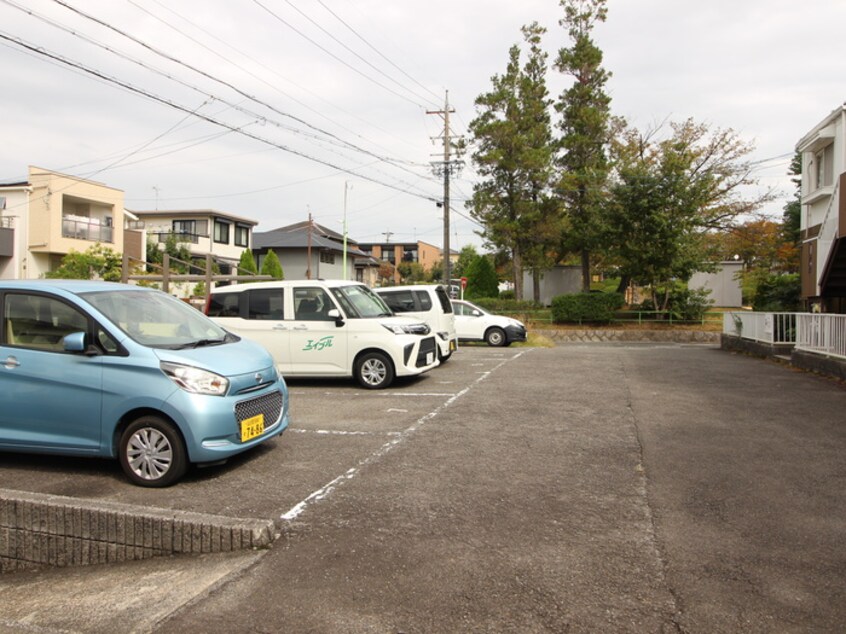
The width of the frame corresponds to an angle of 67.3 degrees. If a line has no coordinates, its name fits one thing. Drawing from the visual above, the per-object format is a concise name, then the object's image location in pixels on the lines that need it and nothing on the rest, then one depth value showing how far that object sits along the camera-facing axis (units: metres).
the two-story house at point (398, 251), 89.88
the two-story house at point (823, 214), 13.41
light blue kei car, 4.71
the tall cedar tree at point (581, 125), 29.33
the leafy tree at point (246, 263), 35.97
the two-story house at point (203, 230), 38.34
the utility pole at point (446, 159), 28.08
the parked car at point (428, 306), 13.28
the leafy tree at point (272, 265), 36.84
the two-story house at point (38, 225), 25.75
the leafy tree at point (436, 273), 73.99
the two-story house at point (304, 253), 45.12
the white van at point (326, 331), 9.61
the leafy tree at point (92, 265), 22.58
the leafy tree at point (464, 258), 63.23
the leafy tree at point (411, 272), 70.25
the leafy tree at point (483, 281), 35.41
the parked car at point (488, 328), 19.14
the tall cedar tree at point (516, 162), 28.98
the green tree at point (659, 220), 25.23
